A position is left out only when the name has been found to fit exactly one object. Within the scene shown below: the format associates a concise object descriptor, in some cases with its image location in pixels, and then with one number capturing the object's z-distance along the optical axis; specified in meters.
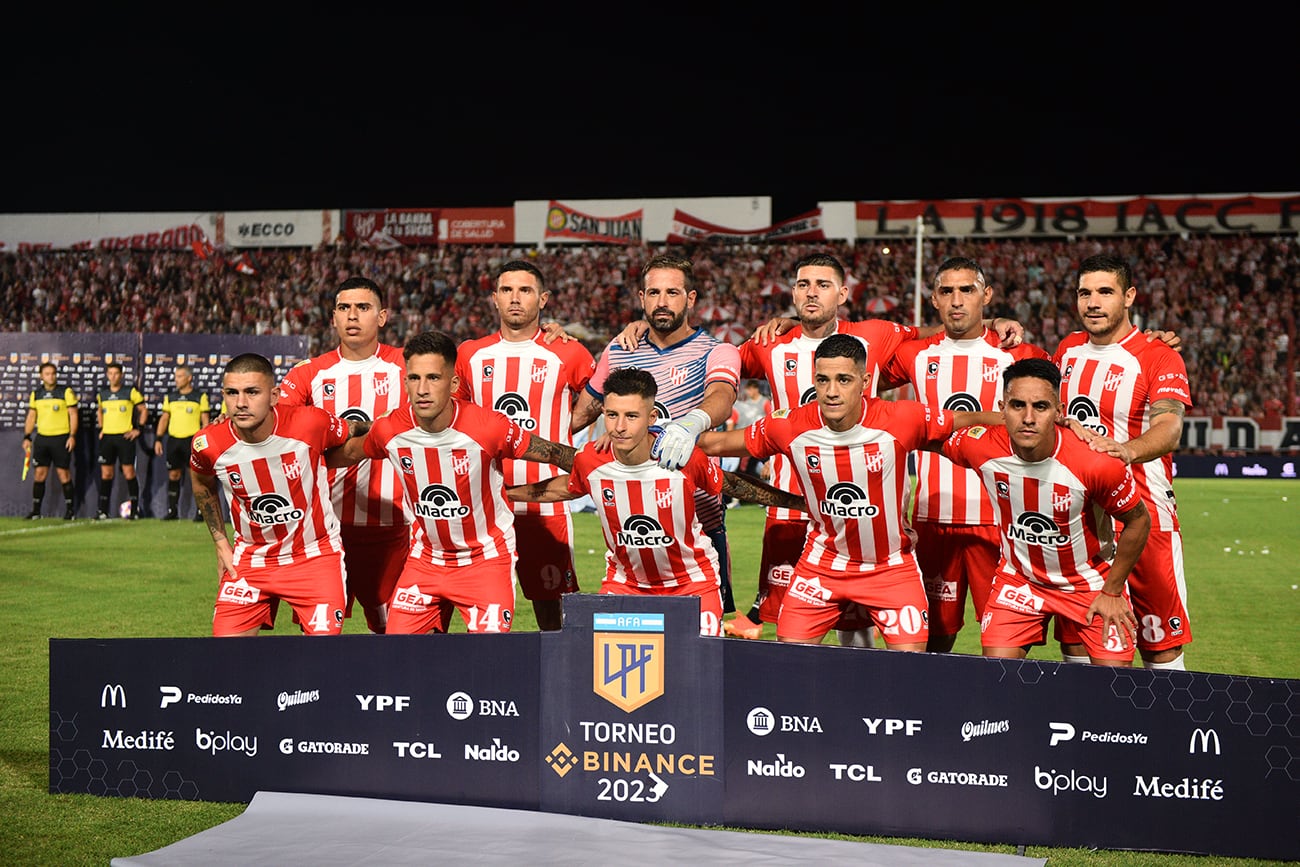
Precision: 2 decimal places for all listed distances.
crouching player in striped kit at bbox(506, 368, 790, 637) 5.31
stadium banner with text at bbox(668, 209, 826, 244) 32.50
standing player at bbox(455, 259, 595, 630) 6.33
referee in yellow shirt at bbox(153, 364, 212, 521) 15.52
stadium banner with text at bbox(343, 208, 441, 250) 35.12
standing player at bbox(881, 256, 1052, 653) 5.84
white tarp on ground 4.15
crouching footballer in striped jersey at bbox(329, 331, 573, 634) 5.60
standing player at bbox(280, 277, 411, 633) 6.32
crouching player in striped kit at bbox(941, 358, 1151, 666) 5.02
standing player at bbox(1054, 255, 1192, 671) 5.66
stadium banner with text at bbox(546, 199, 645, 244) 33.38
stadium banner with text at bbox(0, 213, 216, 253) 35.69
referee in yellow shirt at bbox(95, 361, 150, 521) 15.58
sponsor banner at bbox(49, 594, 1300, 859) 4.27
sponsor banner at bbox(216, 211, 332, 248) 35.28
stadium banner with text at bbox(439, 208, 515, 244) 34.53
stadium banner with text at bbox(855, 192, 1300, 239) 30.17
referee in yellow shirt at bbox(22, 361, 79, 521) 15.66
